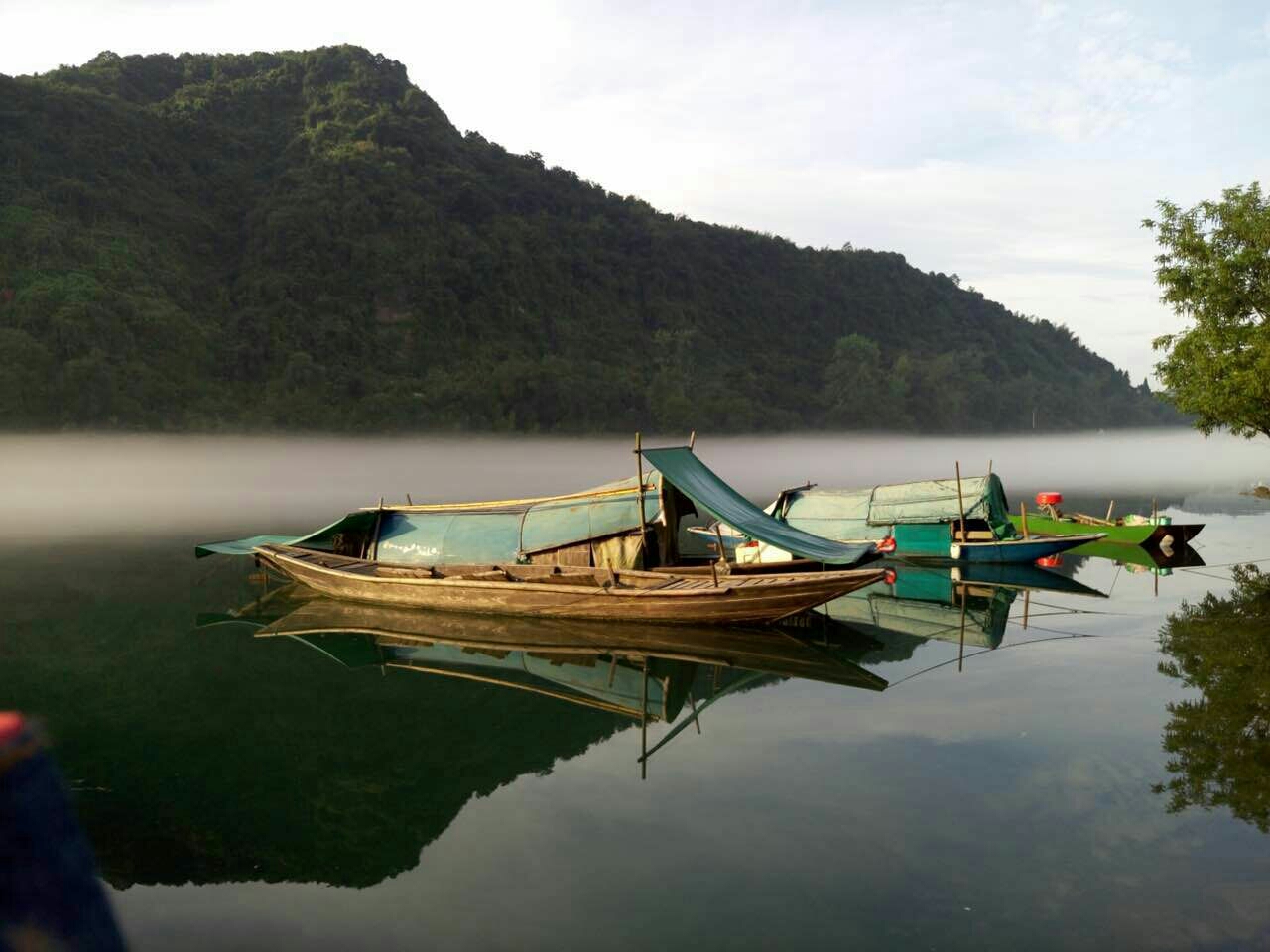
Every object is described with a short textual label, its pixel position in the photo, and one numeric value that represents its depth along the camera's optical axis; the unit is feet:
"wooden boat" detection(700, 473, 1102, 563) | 81.56
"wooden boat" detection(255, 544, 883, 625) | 52.95
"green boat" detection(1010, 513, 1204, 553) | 90.48
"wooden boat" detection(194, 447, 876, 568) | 58.08
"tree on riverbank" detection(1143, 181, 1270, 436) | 103.40
